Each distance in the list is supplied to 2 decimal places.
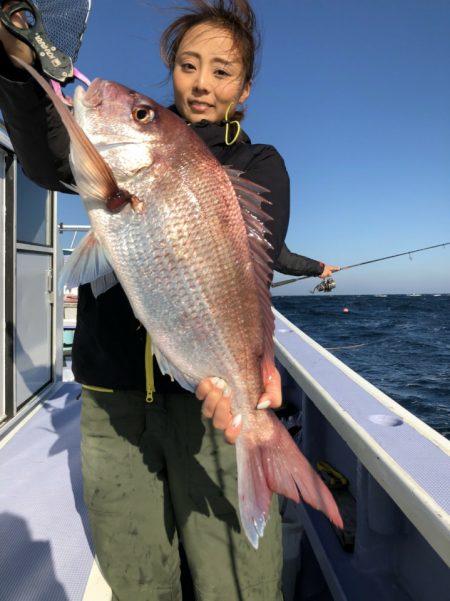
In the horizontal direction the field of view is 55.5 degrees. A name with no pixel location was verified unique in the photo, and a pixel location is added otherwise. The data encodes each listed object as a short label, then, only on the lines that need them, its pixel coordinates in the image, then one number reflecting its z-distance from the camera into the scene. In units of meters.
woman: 1.67
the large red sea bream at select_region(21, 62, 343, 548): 1.30
